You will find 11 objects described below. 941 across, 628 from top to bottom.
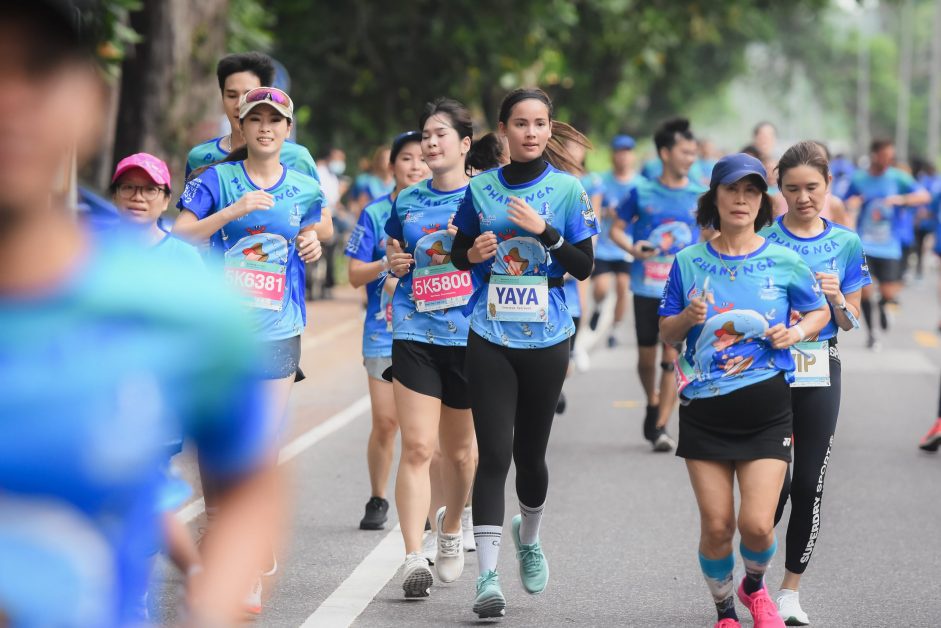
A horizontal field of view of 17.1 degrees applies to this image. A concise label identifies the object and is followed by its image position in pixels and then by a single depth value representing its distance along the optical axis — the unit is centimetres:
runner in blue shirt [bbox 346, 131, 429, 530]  1449
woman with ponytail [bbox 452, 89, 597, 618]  1172
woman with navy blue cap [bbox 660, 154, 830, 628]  1080
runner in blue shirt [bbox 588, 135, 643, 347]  3001
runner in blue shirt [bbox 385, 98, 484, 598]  1255
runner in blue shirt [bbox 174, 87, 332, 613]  1230
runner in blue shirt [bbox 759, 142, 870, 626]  1172
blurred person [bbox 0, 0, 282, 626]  368
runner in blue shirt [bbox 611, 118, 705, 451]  2025
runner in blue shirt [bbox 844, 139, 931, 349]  3361
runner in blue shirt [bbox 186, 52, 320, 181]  1368
